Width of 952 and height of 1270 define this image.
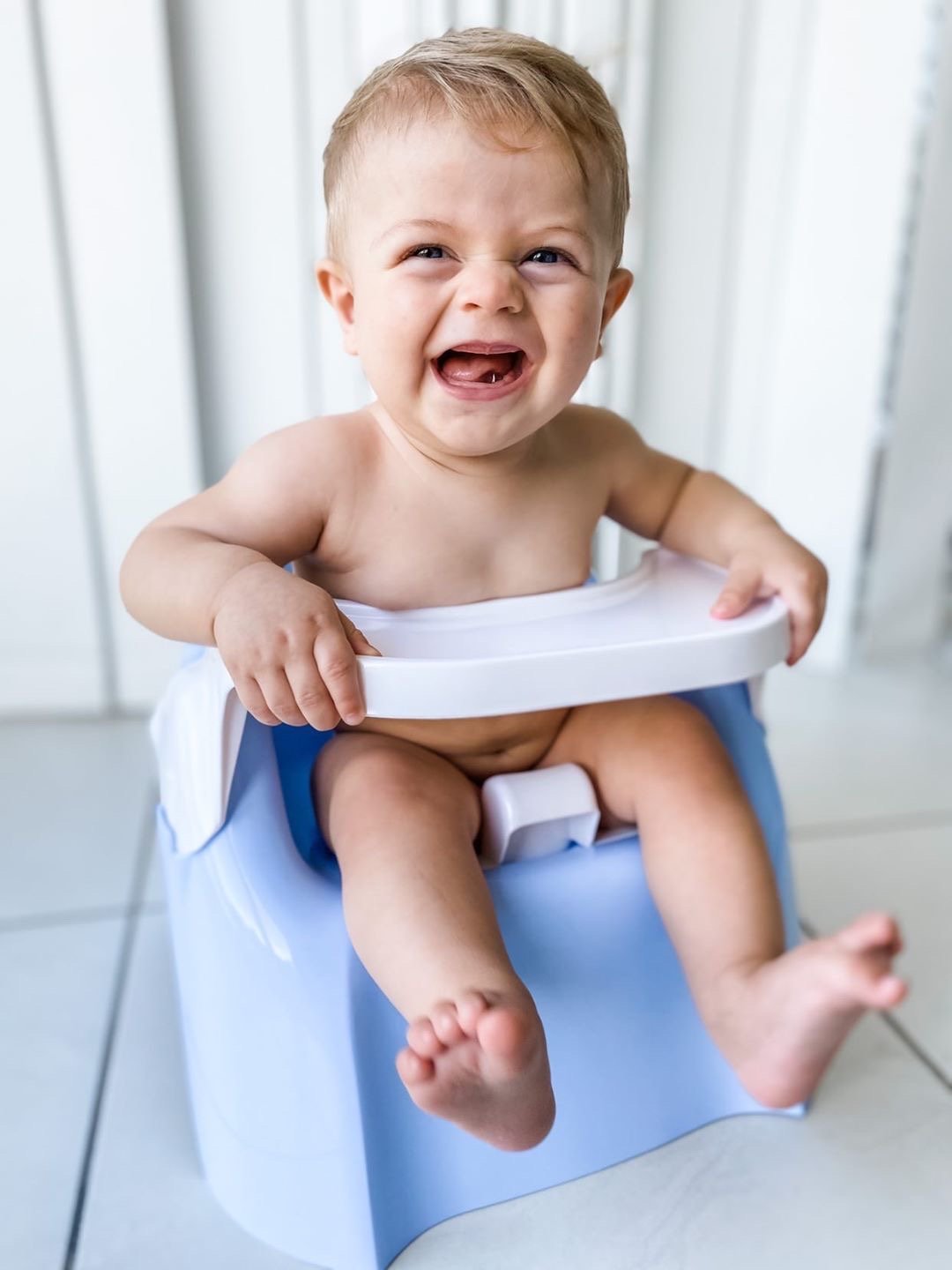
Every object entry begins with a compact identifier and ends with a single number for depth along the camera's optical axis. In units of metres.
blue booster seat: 0.52
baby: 0.48
